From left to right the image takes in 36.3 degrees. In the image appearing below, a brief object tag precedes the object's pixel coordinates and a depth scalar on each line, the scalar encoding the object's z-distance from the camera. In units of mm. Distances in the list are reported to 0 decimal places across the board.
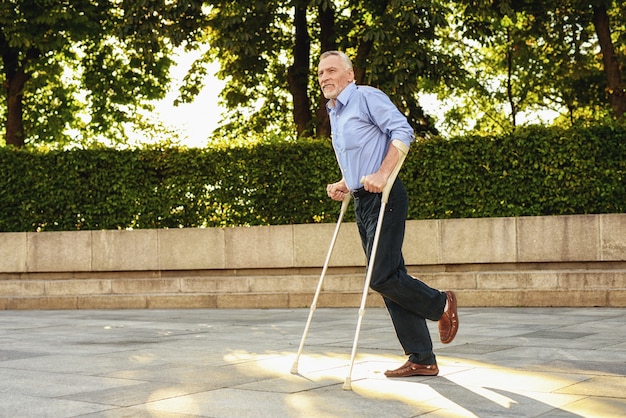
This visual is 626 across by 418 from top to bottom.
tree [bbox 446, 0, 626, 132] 19188
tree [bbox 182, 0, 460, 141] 16609
